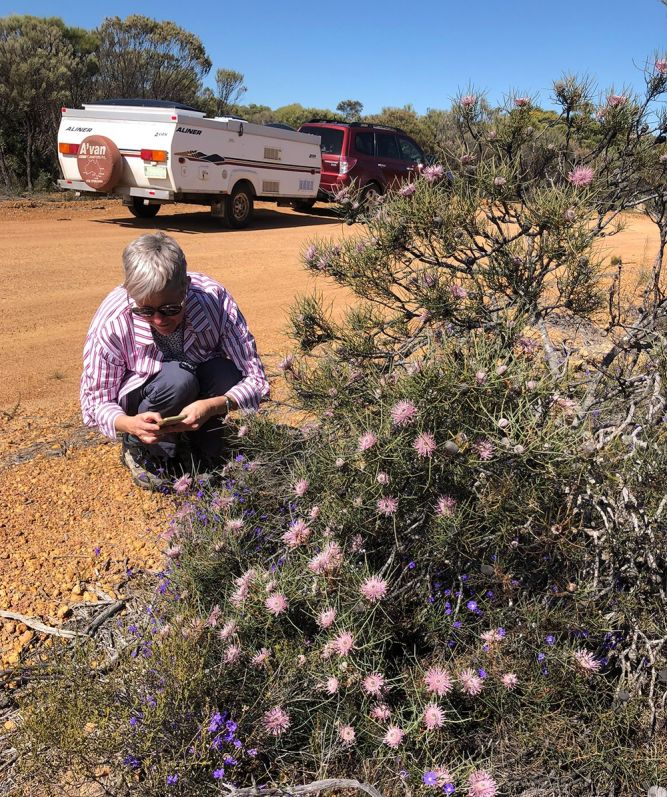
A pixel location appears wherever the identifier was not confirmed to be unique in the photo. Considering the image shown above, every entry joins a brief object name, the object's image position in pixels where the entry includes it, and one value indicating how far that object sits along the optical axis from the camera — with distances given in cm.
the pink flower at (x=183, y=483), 232
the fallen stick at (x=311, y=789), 152
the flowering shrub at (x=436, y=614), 163
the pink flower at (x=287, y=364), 229
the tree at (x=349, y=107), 5275
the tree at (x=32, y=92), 1508
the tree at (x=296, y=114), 3678
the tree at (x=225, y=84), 2609
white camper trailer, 1078
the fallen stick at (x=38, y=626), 227
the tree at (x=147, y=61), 2034
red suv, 1458
